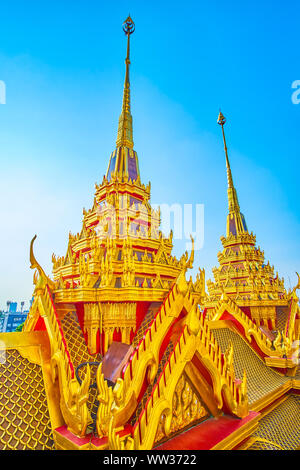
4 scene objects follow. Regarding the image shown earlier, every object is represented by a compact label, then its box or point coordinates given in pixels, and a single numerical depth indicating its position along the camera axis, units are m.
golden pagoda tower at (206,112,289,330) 13.55
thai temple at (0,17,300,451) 3.52
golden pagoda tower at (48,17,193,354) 5.41
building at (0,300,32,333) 59.69
